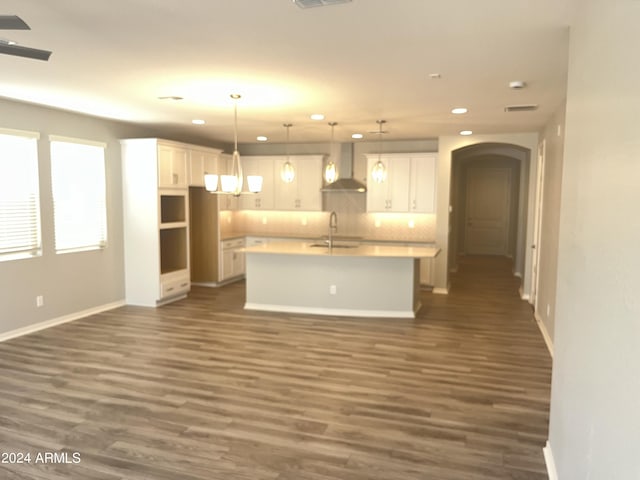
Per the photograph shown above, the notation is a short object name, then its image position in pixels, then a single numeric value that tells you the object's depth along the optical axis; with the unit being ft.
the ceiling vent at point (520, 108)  16.79
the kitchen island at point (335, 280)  20.29
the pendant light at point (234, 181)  15.61
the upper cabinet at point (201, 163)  24.62
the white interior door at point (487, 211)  42.73
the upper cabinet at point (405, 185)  26.22
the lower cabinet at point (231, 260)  27.73
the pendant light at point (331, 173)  20.75
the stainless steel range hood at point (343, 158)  28.76
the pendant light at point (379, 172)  20.52
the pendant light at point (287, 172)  20.52
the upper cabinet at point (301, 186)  28.73
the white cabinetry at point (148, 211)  21.86
